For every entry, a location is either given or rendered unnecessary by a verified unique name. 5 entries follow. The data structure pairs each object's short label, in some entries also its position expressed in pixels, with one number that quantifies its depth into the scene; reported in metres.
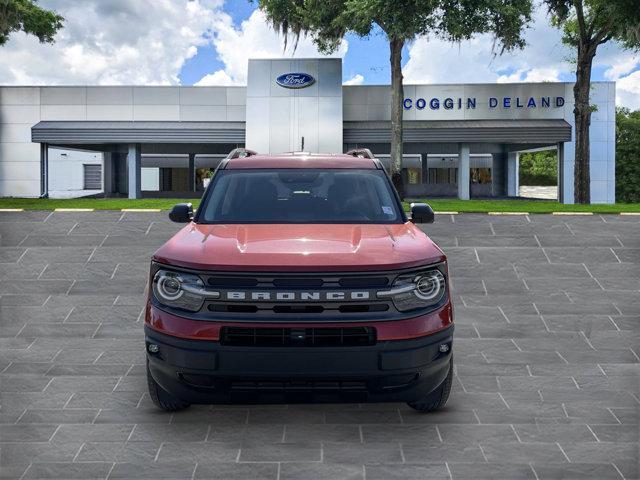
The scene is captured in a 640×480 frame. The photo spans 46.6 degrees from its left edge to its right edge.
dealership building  34.44
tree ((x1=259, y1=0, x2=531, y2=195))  24.58
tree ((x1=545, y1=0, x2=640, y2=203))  26.50
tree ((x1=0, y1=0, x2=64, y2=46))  27.28
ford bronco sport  4.64
